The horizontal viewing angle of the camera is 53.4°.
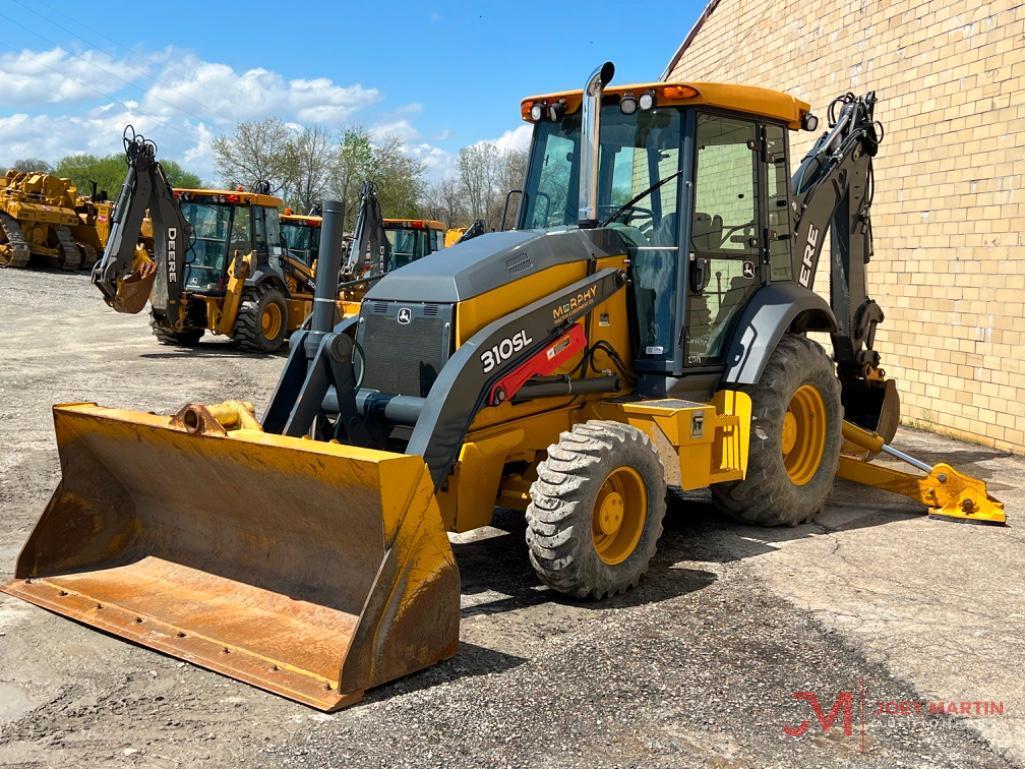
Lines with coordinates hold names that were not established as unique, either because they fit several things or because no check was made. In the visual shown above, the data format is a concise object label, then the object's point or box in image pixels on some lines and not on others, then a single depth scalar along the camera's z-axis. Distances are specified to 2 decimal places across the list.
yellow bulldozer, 29.83
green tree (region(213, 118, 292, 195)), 48.34
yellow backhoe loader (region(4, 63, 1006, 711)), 4.20
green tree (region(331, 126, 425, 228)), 47.97
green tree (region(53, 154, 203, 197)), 73.19
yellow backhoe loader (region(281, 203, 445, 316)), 22.12
